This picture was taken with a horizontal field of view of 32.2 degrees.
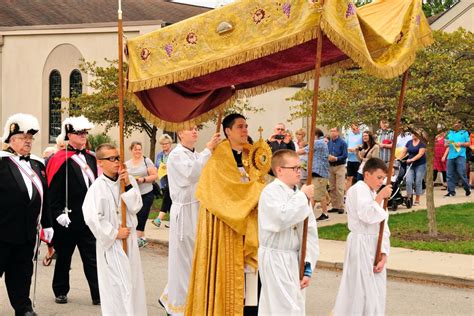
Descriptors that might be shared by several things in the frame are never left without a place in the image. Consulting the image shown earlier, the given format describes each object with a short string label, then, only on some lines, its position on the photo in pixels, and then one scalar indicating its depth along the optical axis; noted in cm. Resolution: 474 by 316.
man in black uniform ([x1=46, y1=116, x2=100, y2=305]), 909
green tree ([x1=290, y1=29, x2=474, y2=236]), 1205
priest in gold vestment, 730
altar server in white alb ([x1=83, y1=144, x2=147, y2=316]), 725
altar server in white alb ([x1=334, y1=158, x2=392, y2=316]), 729
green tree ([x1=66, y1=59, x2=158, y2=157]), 1889
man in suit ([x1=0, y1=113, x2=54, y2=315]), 821
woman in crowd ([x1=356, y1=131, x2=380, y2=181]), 1606
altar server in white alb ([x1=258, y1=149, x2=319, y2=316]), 633
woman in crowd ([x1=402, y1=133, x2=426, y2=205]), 1700
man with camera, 1494
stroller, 1678
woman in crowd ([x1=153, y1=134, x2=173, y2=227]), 1490
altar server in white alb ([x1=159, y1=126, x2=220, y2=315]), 816
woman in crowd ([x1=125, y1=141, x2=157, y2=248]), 1301
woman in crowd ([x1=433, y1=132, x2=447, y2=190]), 2088
